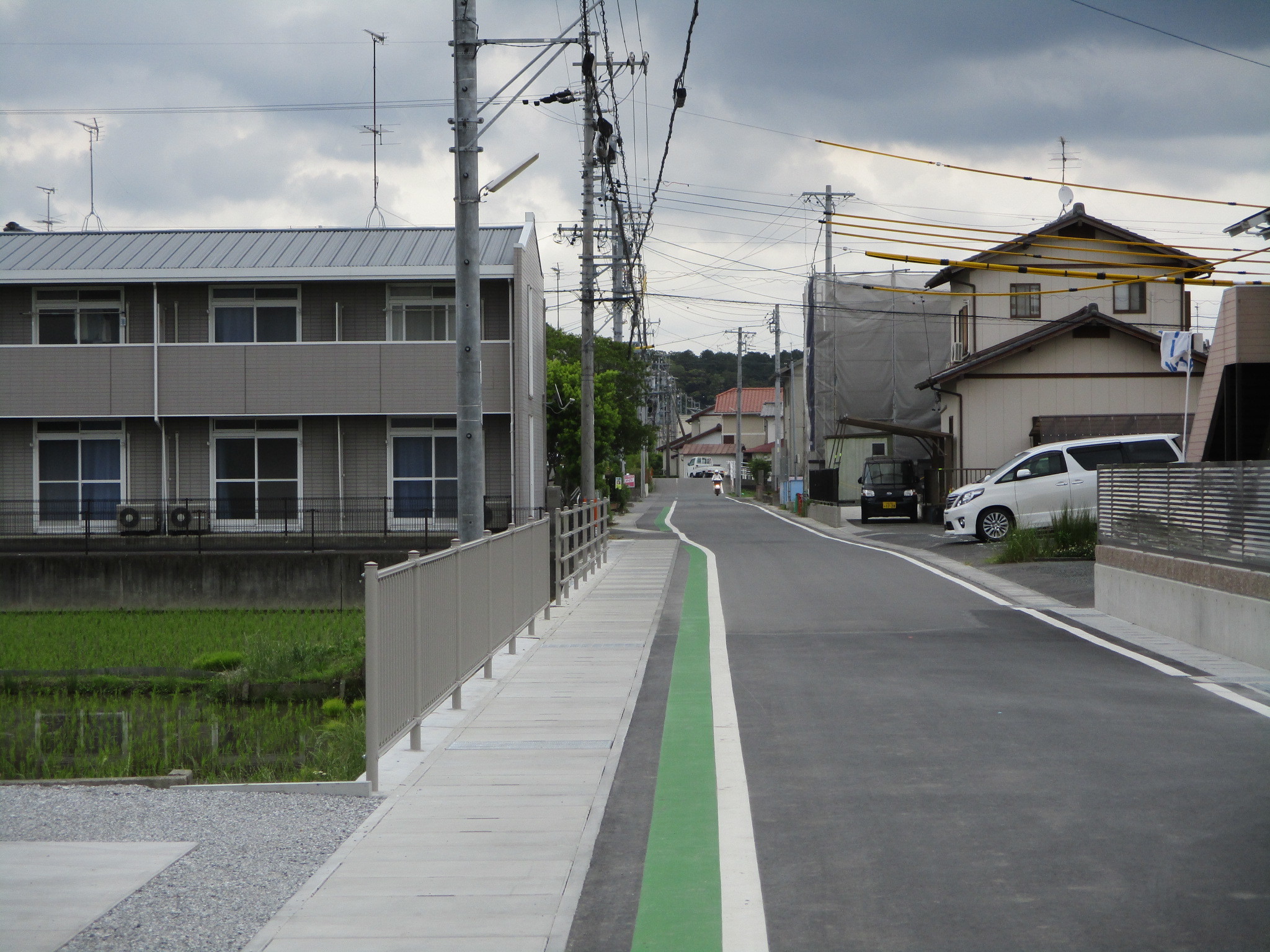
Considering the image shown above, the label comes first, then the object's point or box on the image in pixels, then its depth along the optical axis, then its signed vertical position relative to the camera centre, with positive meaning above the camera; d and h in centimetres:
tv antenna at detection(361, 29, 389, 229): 3108 +988
